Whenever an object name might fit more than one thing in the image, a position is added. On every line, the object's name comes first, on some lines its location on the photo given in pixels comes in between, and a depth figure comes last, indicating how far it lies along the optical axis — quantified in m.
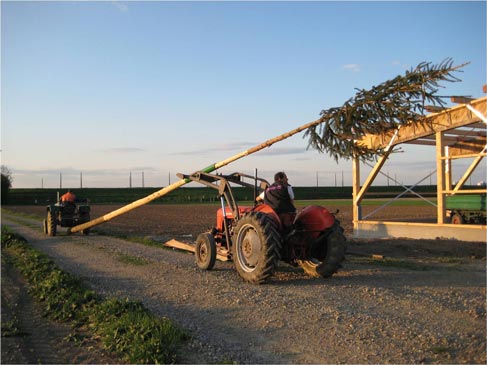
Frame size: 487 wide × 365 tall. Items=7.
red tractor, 6.84
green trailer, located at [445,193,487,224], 15.56
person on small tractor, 17.55
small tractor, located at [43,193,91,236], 16.55
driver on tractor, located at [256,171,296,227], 7.54
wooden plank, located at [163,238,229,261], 10.21
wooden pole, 7.81
